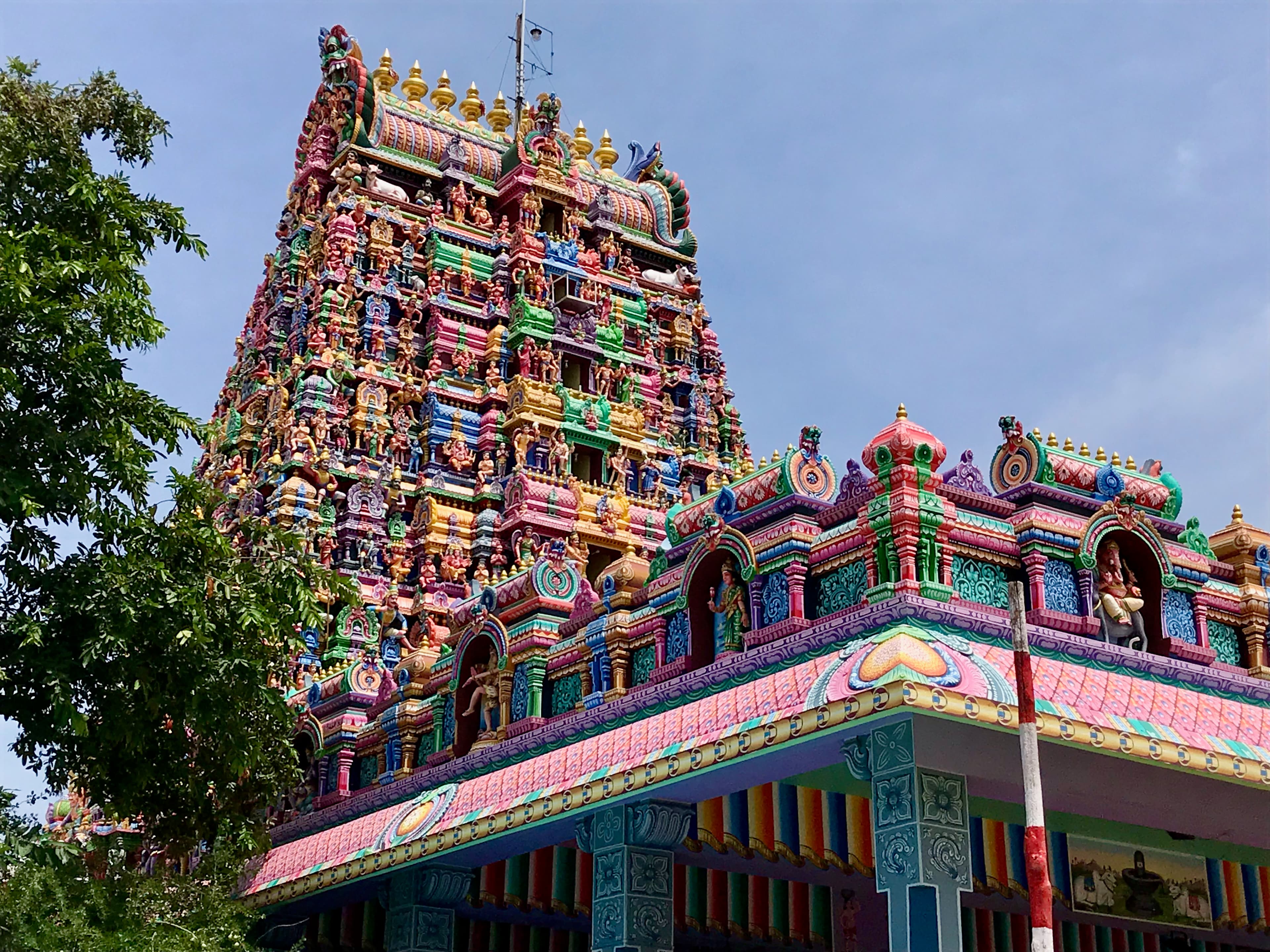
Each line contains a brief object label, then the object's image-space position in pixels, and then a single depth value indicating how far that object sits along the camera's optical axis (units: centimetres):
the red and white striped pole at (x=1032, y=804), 1002
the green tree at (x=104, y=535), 1518
